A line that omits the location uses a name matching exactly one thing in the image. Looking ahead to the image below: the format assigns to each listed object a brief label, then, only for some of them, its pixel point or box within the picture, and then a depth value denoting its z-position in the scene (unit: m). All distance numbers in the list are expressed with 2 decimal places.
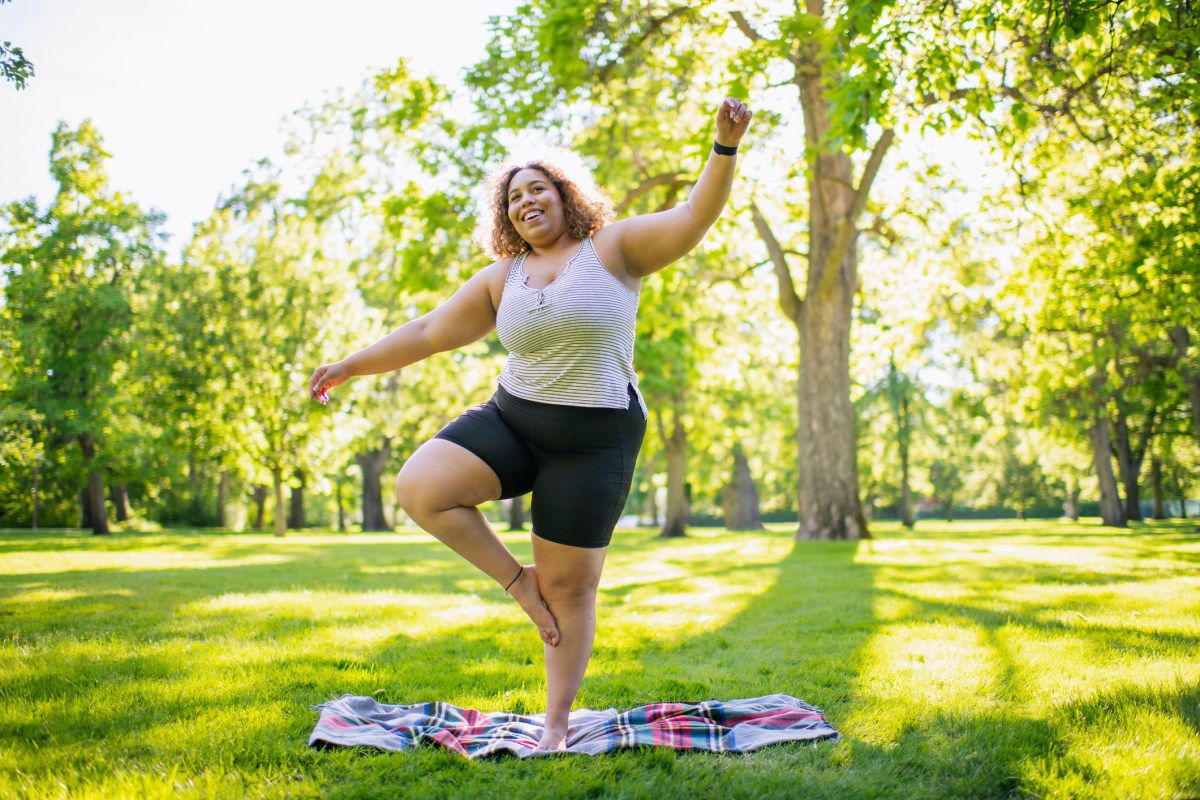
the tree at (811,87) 6.46
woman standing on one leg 2.98
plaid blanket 2.98
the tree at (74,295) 20.11
